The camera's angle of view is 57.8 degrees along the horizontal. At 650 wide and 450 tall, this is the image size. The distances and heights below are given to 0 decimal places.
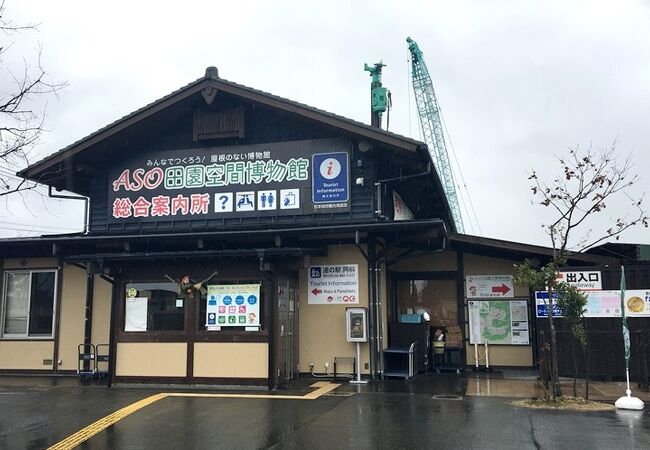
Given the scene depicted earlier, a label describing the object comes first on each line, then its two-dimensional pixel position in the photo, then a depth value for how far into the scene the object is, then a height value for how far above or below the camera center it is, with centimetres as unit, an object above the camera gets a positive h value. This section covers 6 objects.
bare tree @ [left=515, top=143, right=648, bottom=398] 999 +98
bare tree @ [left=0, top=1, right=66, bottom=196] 783 +247
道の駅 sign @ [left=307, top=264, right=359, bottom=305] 1300 +60
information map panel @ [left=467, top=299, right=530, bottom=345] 1488 -29
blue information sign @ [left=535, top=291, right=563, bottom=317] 1283 +14
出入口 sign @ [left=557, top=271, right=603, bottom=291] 1254 +64
